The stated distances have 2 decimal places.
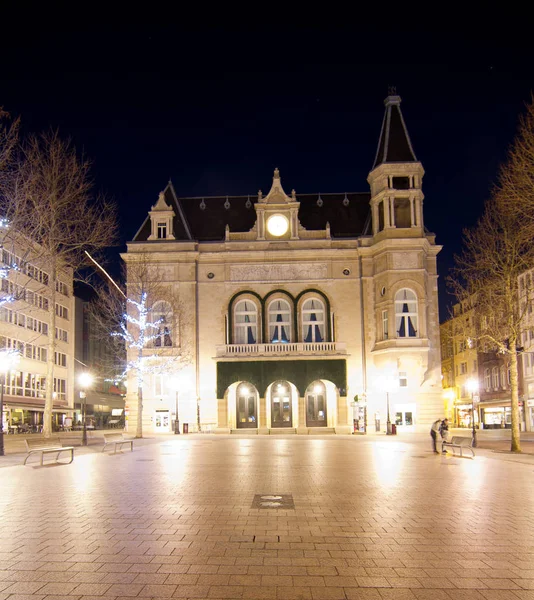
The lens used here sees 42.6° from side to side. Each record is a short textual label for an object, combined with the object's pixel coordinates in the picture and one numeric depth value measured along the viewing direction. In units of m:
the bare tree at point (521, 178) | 21.48
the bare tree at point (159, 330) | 53.78
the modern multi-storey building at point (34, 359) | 60.88
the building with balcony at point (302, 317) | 53.94
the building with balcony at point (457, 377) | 81.06
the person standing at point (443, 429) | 33.57
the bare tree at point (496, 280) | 30.56
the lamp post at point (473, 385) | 36.02
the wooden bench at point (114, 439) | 28.91
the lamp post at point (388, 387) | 50.06
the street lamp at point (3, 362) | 26.86
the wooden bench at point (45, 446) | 23.04
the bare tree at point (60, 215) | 34.81
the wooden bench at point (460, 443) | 27.03
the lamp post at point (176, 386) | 52.47
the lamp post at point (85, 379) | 40.35
